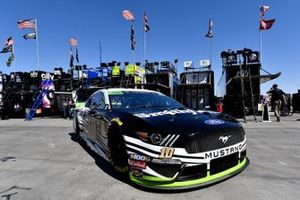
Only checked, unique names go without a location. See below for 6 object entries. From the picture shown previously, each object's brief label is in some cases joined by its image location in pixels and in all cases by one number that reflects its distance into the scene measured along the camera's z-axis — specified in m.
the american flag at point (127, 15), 22.02
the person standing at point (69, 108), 19.02
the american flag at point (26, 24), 22.63
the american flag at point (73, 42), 25.88
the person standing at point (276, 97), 12.93
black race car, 3.44
